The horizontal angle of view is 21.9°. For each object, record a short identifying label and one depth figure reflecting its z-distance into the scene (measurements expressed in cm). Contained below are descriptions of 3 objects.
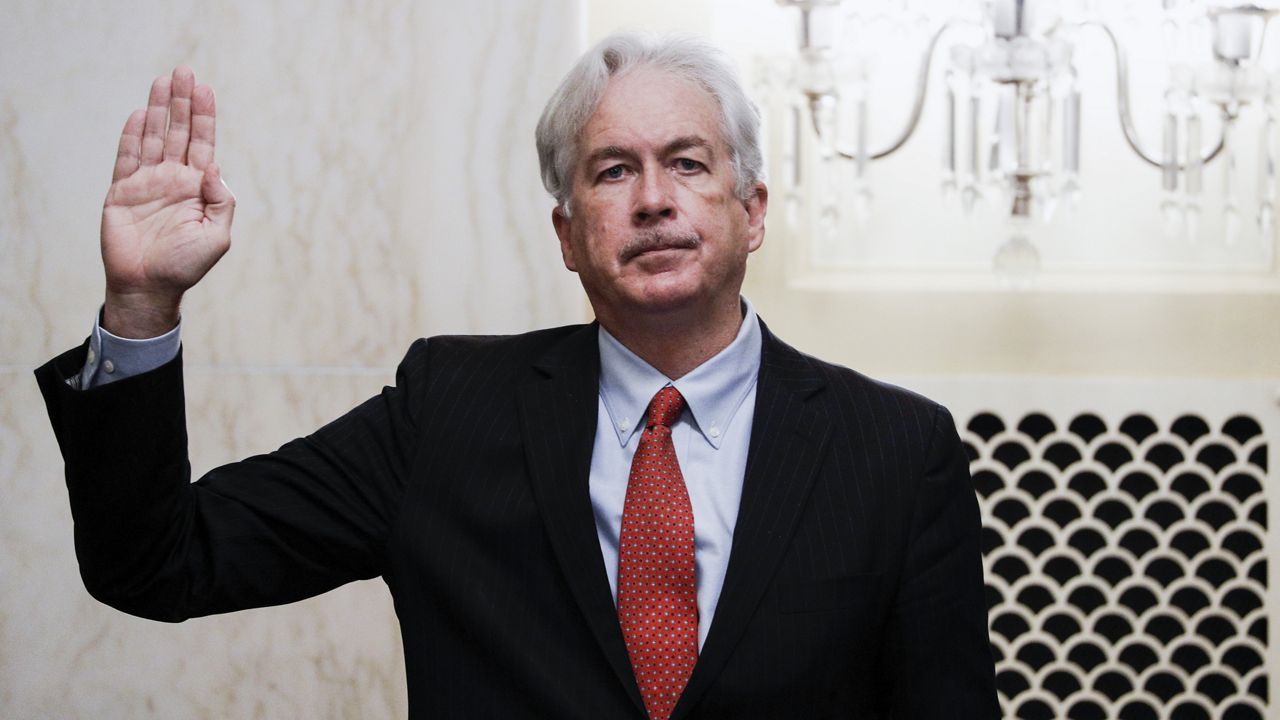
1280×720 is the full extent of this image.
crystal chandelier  343
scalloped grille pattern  368
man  262
